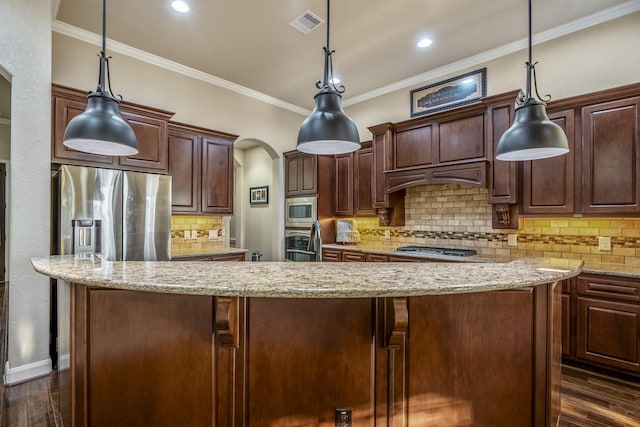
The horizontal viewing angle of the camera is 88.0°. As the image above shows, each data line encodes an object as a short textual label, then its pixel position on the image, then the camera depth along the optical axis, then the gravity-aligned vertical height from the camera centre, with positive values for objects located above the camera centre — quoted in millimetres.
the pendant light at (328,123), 1977 +539
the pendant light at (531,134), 2082 +509
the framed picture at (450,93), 3990 +1525
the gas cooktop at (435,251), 3699 -451
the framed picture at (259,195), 6457 +331
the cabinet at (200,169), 3889 +521
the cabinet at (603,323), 2600 -908
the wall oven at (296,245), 5000 -514
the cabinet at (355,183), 4773 +436
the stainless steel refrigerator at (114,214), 2867 -26
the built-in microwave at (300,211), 4980 +13
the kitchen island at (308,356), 1457 -648
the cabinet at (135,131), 2938 +793
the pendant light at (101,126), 2018 +530
